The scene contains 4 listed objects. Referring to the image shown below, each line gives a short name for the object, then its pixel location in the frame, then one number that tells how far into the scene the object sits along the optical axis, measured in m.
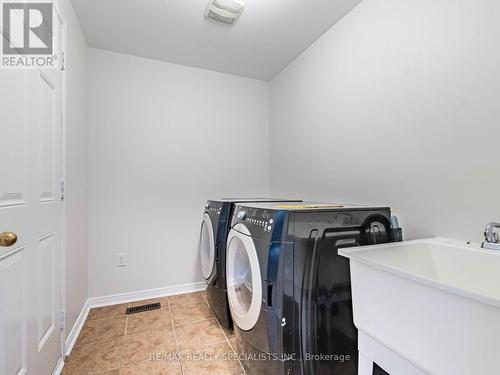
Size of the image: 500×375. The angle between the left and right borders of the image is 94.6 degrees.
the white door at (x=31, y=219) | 0.92
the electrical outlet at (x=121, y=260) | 2.27
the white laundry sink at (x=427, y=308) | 0.53
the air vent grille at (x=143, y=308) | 2.10
